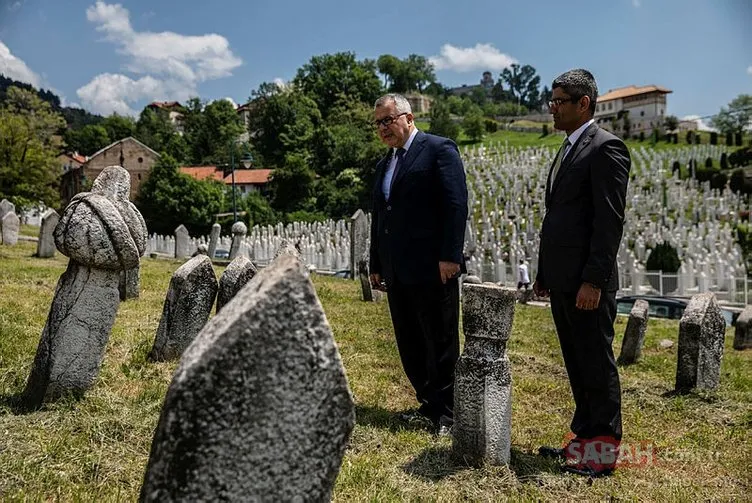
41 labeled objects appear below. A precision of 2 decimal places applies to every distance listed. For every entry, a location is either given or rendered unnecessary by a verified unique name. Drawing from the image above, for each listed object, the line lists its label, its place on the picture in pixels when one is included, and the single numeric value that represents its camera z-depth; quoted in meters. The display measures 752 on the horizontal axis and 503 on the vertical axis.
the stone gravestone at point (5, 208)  22.52
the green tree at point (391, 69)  118.06
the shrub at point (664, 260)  21.88
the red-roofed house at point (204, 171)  64.06
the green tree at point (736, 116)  84.38
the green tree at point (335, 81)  85.50
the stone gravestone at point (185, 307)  5.72
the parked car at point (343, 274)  18.78
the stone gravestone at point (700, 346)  5.66
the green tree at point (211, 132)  77.62
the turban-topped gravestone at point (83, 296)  4.00
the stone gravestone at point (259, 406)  1.65
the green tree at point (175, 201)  48.69
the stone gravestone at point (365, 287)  11.51
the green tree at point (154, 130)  71.62
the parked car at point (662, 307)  14.05
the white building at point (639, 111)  99.31
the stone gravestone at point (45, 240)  15.48
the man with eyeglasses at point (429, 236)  4.25
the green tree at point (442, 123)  74.44
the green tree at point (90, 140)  78.62
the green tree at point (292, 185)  57.03
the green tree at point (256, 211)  51.80
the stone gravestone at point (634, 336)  7.70
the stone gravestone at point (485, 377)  3.40
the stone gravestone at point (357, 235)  16.25
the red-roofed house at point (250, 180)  63.88
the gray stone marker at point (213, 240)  24.32
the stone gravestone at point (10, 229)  19.09
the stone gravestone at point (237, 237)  21.84
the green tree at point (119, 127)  78.62
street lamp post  29.31
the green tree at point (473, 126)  94.59
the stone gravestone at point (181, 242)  26.15
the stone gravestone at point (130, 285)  8.91
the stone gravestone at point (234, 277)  5.93
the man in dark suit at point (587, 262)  3.62
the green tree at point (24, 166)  39.88
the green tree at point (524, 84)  153.38
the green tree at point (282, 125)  68.81
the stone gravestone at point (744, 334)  9.77
